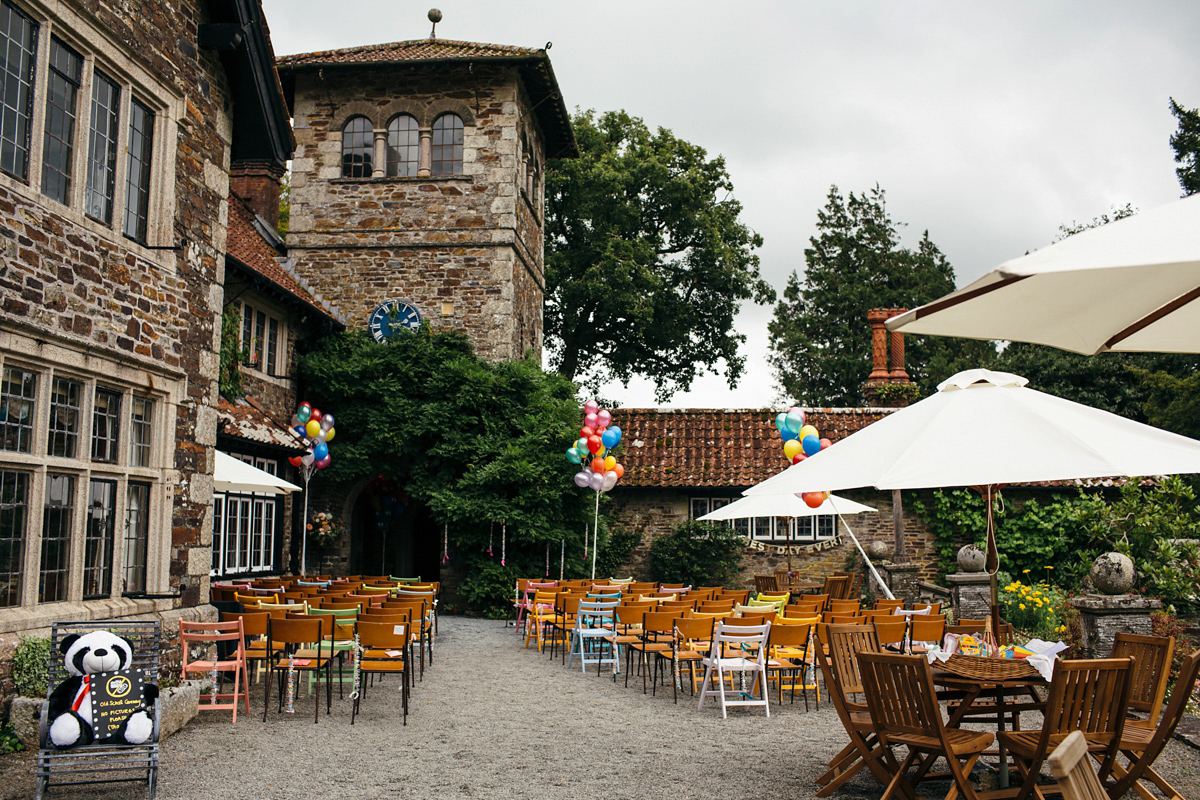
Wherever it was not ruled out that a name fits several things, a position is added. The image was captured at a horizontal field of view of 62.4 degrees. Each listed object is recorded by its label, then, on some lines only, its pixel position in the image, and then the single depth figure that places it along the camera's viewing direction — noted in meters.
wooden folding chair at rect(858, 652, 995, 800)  5.12
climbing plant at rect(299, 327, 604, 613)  17.19
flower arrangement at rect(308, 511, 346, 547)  17.53
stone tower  19.47
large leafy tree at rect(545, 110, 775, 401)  28.28
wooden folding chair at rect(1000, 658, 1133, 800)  4.89
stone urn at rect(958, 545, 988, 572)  11.57
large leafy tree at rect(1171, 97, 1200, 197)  29.62
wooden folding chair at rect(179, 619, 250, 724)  8.24
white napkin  5.53
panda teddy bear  5.68
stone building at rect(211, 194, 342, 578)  14.20
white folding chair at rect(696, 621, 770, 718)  8.65
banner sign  19.61
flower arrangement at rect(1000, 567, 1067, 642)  11.27
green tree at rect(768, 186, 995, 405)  38.47
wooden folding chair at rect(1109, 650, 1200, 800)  5.05
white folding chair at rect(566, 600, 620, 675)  10.95
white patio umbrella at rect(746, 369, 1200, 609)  5.23
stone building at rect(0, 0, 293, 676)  7.18
